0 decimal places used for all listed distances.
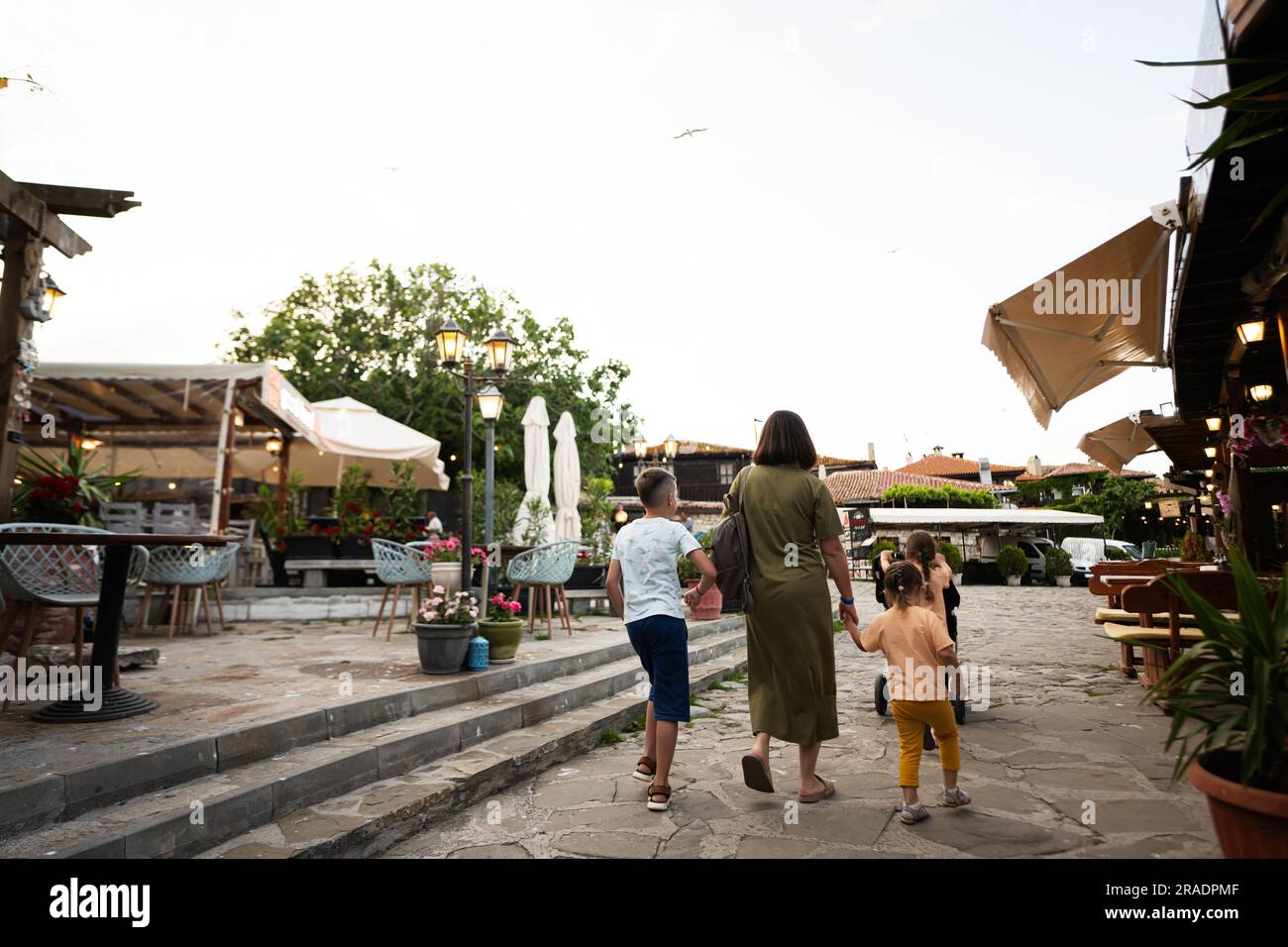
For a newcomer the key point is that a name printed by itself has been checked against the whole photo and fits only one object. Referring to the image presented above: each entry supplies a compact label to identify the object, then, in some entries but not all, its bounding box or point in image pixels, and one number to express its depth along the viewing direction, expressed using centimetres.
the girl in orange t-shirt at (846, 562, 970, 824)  292
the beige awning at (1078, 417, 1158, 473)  1073
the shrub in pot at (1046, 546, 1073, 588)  2019
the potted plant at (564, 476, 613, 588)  1052
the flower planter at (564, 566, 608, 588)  1049
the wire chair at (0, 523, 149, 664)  391
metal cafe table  349
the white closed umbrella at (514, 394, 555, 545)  1103
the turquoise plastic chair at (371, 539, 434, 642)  687
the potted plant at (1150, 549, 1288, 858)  169
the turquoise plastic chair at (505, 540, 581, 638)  745
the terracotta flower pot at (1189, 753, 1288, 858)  165
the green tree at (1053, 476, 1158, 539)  3170
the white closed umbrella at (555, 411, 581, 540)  1109
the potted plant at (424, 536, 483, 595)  639
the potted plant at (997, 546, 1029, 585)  2042
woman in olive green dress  308
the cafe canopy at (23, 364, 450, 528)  869
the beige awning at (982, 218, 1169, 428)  541
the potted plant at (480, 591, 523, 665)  544
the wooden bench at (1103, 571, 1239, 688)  471
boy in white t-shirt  314
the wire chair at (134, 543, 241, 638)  665
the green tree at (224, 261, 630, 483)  1922
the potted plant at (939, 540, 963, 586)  1994
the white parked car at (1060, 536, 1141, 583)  2042
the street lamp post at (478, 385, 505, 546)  743
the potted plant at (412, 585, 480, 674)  481
